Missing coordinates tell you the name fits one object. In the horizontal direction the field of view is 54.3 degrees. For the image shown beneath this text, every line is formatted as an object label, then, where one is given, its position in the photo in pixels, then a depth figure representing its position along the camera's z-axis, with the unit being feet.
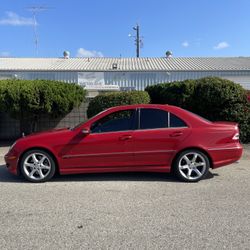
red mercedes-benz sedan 14.83
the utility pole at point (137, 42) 122.27
